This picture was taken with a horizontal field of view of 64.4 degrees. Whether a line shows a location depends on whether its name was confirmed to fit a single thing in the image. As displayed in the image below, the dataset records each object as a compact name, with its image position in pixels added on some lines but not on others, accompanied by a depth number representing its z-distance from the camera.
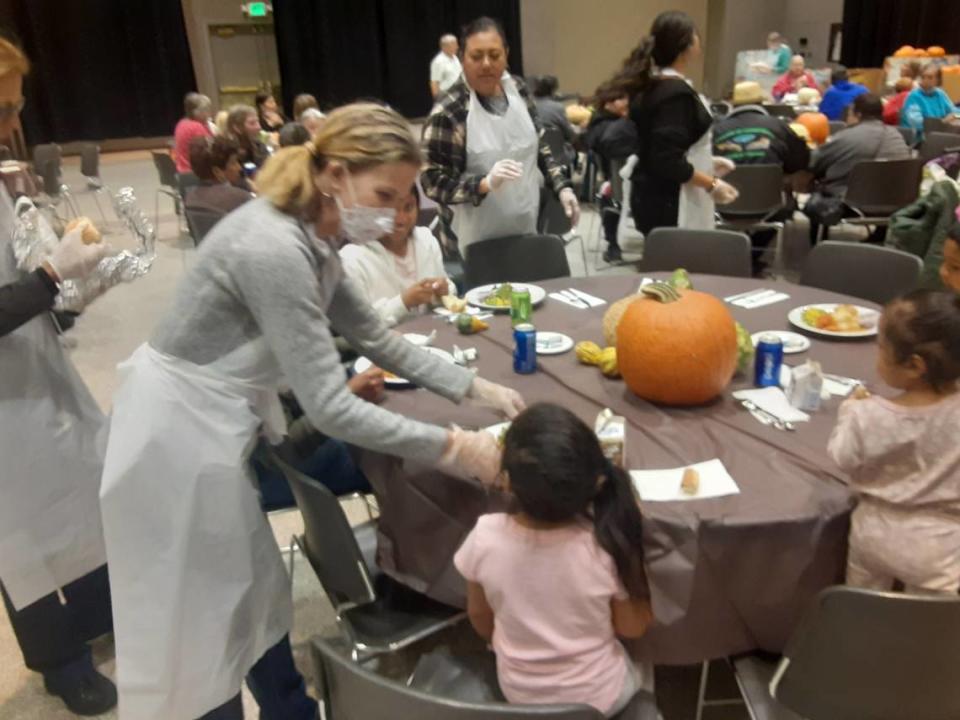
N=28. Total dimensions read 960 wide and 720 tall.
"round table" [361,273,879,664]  1.49
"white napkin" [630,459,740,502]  1.54
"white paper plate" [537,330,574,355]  2.24
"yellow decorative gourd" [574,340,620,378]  2.05
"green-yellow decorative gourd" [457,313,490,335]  2.40
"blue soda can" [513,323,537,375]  2.07
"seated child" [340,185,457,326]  2.61
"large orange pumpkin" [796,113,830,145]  6.66
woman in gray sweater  1.48
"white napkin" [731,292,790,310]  2.55
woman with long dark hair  3.40
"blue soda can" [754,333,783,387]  1.93
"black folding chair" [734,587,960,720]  1.25
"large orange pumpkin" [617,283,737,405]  1.79
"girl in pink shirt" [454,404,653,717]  1.36
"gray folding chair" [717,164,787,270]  4.98
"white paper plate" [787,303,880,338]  2.23
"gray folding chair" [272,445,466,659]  1.67
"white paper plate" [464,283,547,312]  2.64
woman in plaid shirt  3.13
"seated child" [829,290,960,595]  1.48
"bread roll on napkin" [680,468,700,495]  1.55
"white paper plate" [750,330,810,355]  2.17
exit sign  12.48
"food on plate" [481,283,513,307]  2.65
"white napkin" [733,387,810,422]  1.81
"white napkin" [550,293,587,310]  2.63
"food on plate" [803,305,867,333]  2.26
